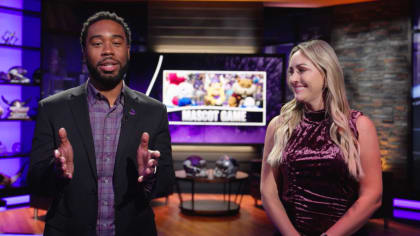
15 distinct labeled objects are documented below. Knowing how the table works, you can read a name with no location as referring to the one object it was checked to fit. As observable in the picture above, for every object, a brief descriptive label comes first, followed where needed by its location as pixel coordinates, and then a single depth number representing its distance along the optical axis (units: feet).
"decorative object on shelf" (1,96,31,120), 18.22
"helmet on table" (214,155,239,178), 18.33
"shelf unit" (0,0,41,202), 18.37
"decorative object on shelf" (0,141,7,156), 17.99
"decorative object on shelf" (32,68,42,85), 19.00
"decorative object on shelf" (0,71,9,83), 17.98
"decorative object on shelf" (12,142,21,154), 18.49
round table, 17.99
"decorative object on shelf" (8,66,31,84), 18.22
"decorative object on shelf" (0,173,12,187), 17.63
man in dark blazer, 4.79
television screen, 22.99
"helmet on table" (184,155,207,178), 18.54
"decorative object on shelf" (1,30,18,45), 18.31
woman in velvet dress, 5.06
